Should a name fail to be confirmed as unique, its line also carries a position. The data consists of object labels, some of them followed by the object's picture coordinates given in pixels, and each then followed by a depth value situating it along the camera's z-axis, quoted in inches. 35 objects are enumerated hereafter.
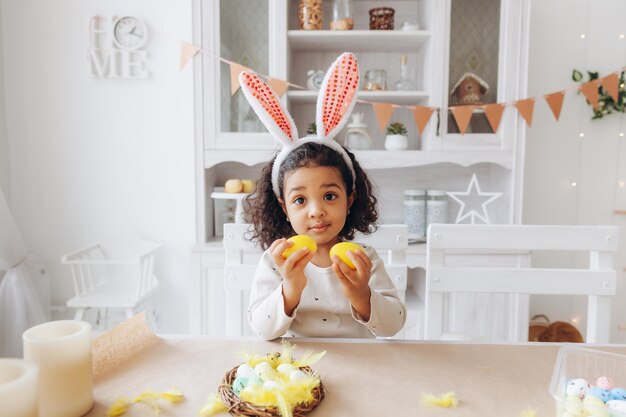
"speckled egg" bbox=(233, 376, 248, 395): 22.7
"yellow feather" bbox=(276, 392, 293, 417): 20.0
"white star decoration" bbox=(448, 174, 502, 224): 75.8
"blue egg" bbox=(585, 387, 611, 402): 20.9
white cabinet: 74.1
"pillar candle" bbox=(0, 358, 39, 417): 16.3
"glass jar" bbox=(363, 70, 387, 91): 77.8
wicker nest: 20.9
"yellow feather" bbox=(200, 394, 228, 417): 21.8
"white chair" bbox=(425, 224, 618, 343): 39.7
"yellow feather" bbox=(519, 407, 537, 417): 21.3
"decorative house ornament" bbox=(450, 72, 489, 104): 75.3
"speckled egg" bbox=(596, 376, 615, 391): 22.5
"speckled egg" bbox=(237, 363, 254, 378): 23.7
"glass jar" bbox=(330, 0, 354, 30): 76.5
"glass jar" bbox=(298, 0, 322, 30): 75.5
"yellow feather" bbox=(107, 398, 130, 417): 21.7
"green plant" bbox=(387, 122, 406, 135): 78.4
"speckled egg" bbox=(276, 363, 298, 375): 24.2
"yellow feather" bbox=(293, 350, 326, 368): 25.4
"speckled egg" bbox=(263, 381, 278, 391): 21.6
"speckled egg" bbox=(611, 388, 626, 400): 21.0
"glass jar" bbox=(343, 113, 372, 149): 77.7
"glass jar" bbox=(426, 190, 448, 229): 78.7
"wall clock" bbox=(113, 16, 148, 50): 84.7
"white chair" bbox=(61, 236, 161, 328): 74.4
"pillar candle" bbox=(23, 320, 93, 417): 20.3
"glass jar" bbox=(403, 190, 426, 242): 79.7
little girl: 31.4
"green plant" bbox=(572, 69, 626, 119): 82.4
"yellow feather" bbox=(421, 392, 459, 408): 22.7
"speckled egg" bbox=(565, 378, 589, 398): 21.9
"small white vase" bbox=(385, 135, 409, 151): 77.2
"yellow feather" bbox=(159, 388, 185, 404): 23.0
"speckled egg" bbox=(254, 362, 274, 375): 24.0
